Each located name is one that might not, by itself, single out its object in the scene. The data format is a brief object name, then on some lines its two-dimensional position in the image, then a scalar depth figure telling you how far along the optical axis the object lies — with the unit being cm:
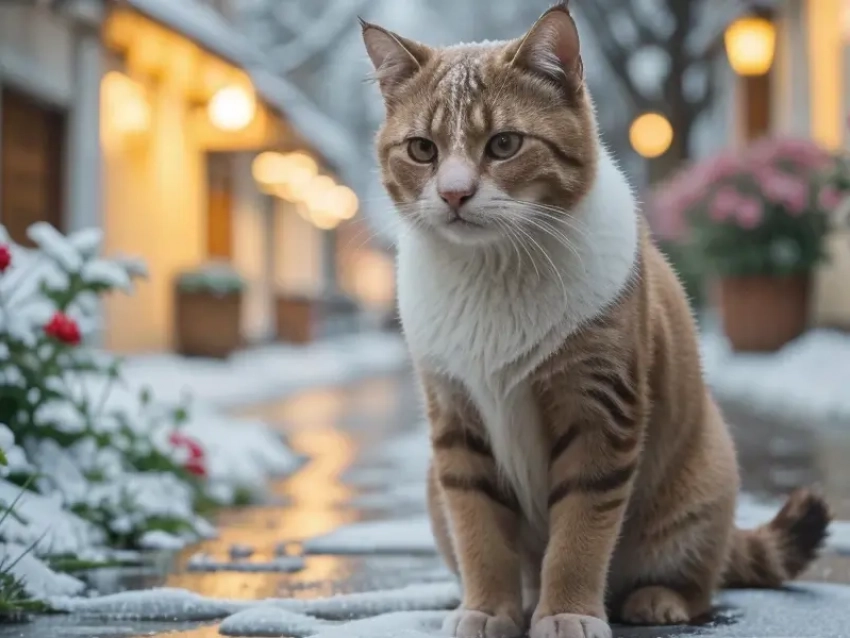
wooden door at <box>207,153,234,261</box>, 1853
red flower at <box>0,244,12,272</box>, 331
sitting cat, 259
